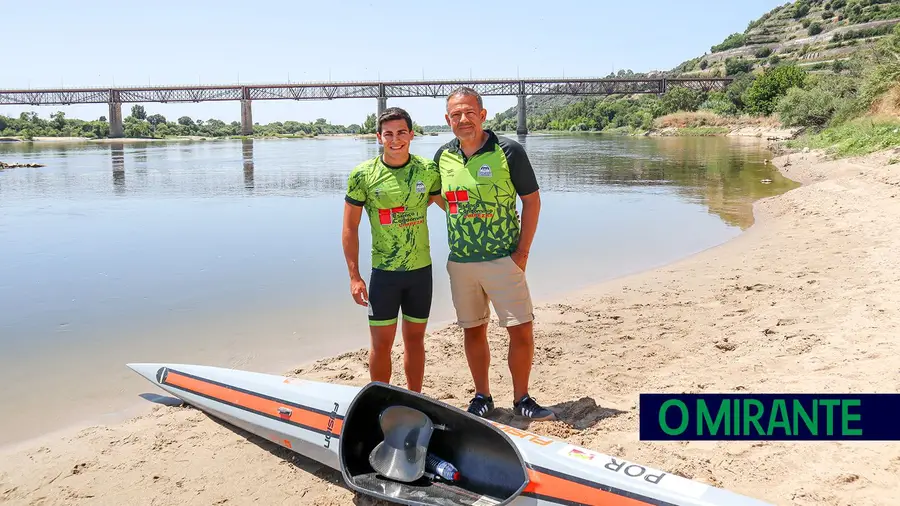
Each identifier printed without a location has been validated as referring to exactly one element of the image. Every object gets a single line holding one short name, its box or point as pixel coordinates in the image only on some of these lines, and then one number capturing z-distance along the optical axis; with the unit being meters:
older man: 3.78
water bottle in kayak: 3.37
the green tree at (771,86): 62.28
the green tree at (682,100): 93.31
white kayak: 2.81
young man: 3.82
